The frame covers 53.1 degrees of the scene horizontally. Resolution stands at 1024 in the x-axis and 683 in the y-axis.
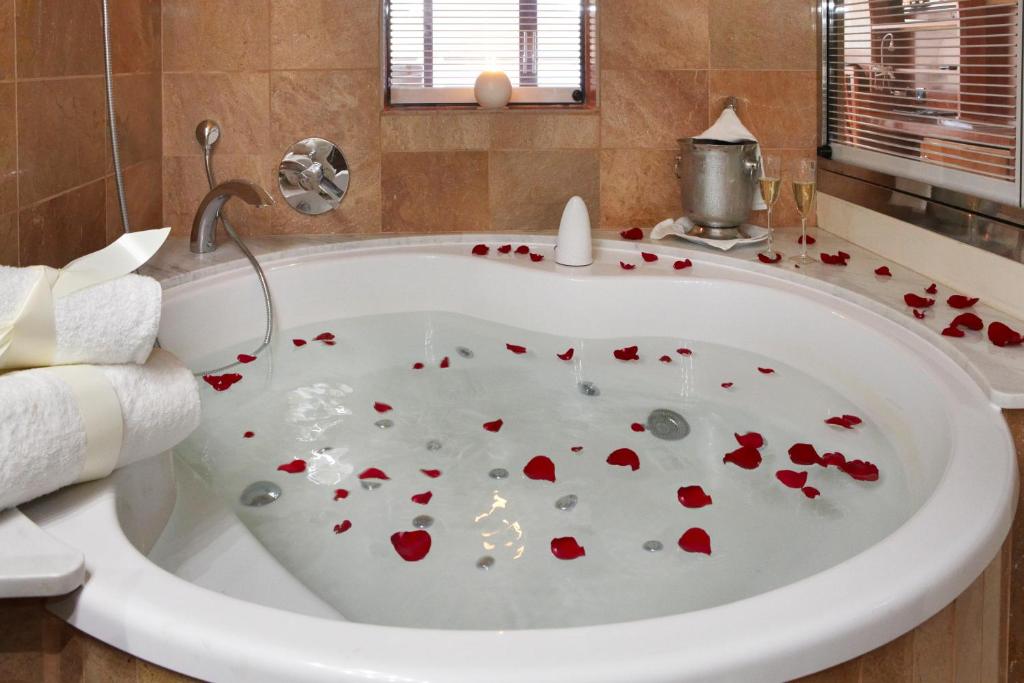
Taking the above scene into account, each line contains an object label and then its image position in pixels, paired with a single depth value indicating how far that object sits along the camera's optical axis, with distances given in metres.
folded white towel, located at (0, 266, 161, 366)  1.12
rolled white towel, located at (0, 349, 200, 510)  1.01
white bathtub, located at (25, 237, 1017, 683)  0.85
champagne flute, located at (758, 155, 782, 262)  2.51
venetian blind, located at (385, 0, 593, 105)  3.14
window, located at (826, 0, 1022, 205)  2.09
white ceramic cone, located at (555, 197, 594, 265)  2.59
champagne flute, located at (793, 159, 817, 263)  2.49
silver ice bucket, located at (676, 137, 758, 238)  2.80
